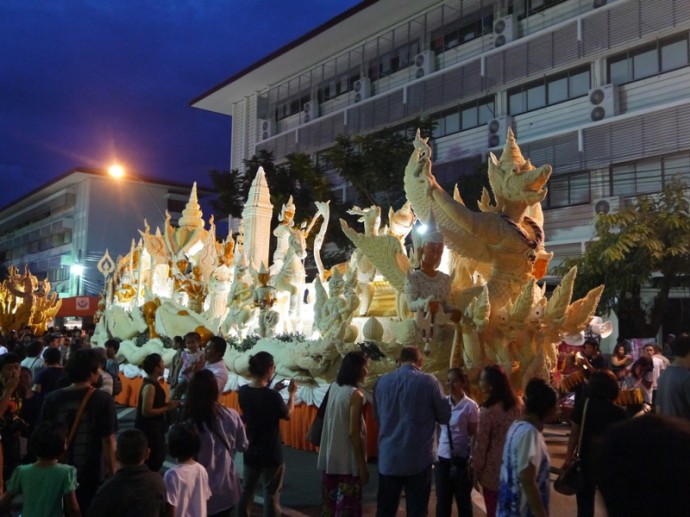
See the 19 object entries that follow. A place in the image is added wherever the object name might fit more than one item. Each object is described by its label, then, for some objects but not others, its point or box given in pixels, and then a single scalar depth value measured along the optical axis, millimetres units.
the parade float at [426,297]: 7355
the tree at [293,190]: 20219
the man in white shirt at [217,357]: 5363
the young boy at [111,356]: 8727
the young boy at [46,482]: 3090
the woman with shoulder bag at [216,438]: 3631
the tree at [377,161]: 18109
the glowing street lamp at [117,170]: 16766
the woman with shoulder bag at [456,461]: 4477
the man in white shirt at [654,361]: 7964
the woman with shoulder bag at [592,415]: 3846
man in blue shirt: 3965
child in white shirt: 3080
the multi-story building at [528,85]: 17094
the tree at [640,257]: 12719
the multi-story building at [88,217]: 36250
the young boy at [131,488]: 2646
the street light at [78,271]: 33569
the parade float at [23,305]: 20938
